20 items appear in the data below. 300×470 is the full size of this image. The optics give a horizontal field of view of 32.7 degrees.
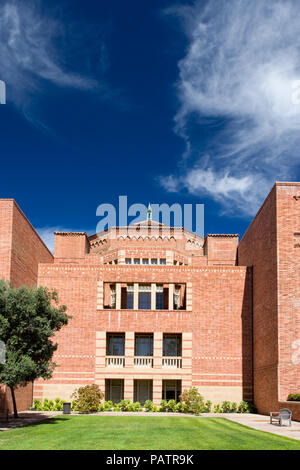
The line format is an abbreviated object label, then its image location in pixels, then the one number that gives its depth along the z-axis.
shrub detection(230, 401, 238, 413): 33.56
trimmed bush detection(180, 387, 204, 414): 31.94
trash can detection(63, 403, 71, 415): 29.94
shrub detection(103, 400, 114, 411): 33.51
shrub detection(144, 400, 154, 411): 33.52
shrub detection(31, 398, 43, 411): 33.34
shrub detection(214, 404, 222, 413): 33.53
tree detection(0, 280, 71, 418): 22.45
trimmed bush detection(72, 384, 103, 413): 31.59
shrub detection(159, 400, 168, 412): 33.38
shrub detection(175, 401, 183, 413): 33.08
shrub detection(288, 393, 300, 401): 25.86
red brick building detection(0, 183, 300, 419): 34.09
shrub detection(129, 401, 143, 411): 33.22
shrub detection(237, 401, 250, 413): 33.41
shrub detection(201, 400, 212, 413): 33.28
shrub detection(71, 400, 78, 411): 32.69
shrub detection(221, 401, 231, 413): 33.56
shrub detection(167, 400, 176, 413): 33.37
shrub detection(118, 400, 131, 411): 33.38
